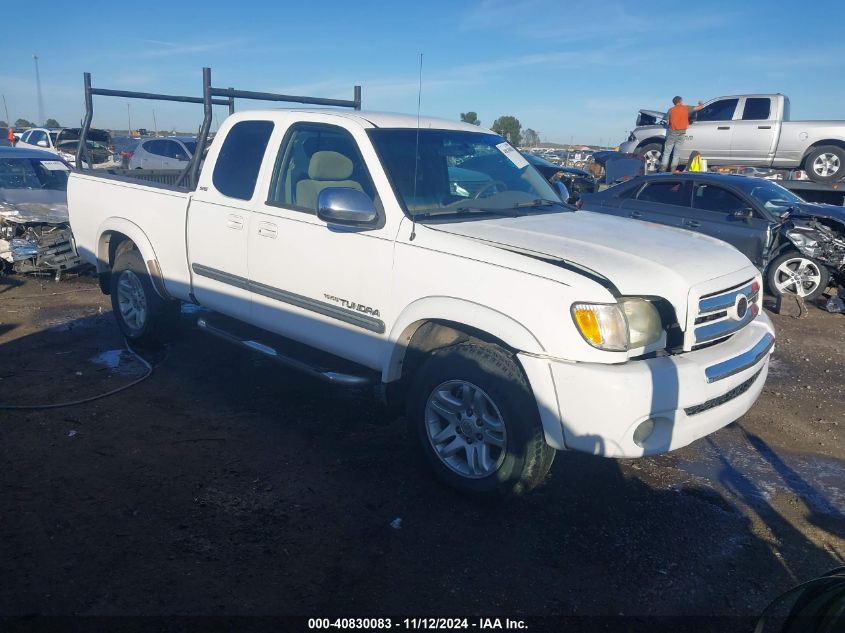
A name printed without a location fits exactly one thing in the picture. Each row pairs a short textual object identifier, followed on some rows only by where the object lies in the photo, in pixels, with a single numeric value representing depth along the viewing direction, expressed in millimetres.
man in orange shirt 14539
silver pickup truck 13531
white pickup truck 3227
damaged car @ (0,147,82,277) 8875
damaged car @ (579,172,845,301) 8664
